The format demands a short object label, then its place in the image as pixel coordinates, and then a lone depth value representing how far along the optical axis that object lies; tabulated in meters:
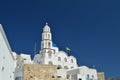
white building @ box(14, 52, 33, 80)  37.50
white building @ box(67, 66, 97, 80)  31.25
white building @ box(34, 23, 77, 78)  39.67
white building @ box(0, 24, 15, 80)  13.60
